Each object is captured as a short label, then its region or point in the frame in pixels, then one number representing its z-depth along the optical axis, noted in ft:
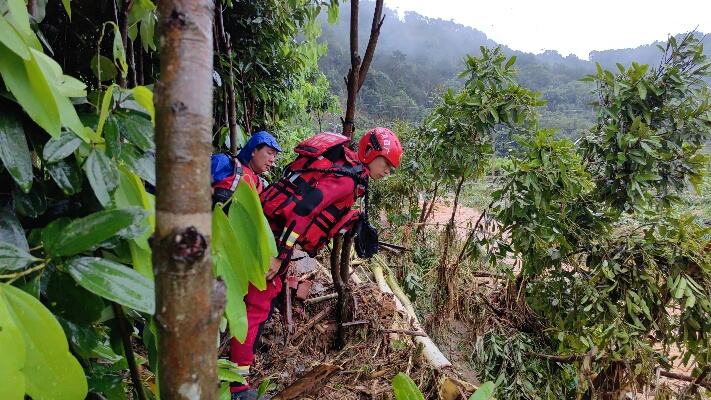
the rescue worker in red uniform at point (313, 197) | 6.53
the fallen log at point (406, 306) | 8.12
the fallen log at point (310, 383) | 6.22
